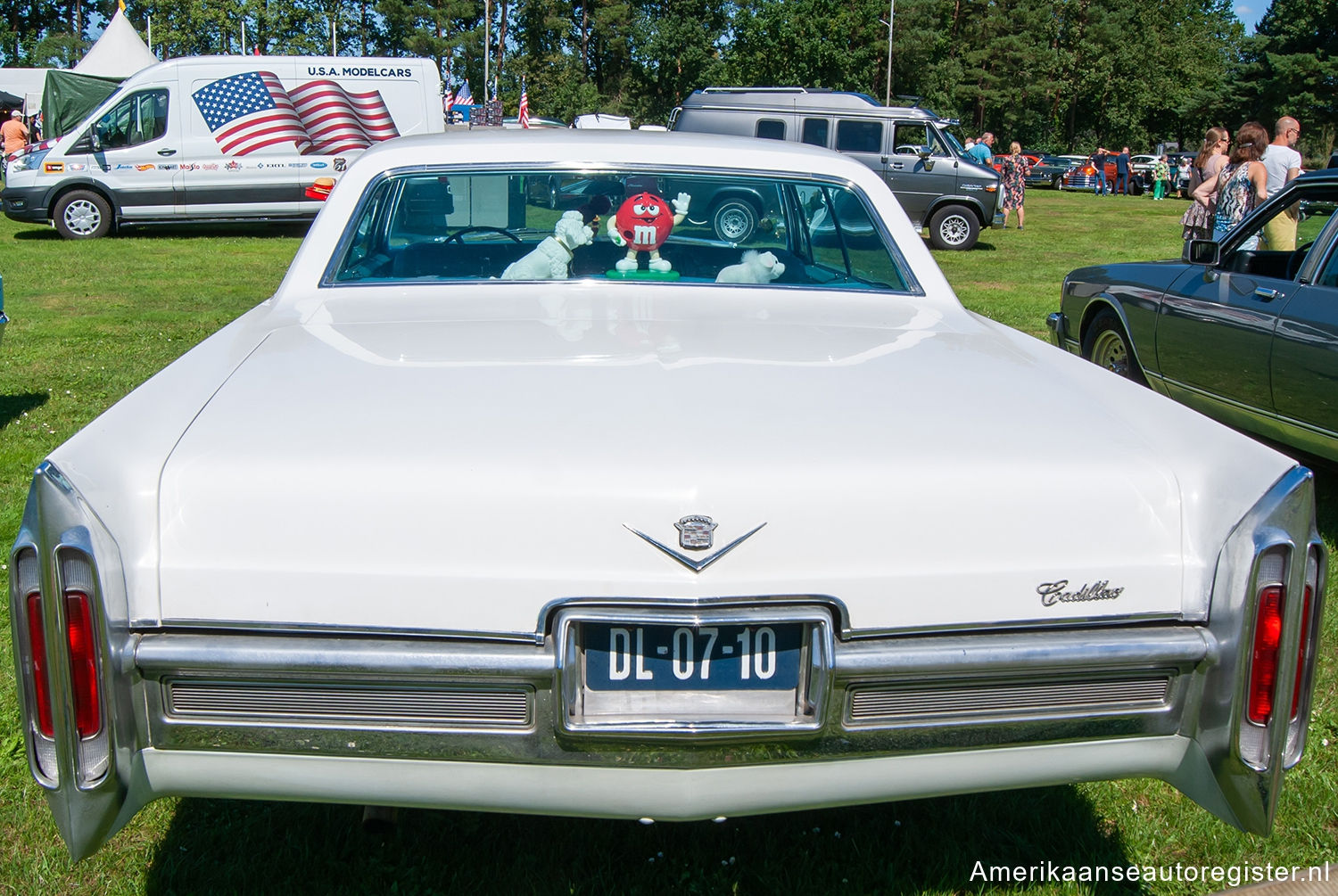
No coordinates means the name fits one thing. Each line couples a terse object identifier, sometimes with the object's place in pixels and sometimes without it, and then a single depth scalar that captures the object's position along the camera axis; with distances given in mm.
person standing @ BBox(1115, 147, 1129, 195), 35031
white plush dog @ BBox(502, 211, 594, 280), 3340
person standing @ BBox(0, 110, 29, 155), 21008
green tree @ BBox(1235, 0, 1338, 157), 53250
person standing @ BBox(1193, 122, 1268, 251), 8797
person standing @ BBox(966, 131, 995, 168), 20125
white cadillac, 1771
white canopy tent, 30219
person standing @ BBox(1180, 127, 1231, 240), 10672
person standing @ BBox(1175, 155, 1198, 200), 32500
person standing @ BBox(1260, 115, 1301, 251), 9656
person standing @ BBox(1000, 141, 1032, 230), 19538
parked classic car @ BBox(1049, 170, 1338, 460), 4852
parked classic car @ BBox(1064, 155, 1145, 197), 37688
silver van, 16531
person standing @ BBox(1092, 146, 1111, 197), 34406
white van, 15695
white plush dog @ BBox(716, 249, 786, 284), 3352
